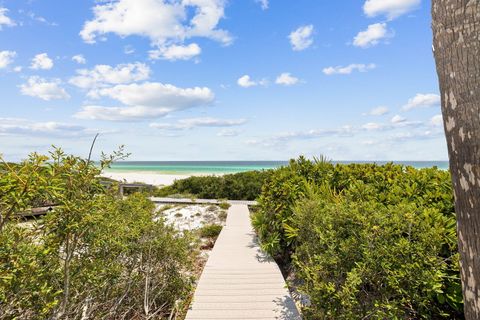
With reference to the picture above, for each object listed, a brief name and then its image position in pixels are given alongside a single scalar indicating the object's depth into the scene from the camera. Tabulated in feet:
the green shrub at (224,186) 58.90
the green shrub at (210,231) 31.91
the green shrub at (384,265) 9.45
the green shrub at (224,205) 46.96
